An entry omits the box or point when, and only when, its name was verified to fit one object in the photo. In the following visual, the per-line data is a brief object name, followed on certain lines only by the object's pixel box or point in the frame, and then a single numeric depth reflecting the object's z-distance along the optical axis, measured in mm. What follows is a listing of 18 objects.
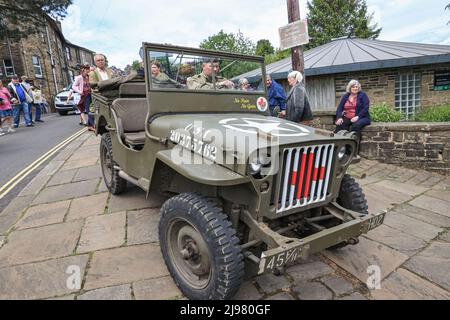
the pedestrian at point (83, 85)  8320
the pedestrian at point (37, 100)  12873
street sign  5207
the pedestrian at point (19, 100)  11648
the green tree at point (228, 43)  27500
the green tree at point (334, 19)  30469
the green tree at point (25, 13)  17594
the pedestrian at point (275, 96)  6129
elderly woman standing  5234
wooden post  5738
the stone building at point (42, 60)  21141
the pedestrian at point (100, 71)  6145
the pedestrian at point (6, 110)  10701
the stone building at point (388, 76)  9898
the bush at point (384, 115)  7144
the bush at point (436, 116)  7227
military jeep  2133
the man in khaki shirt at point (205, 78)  3438
